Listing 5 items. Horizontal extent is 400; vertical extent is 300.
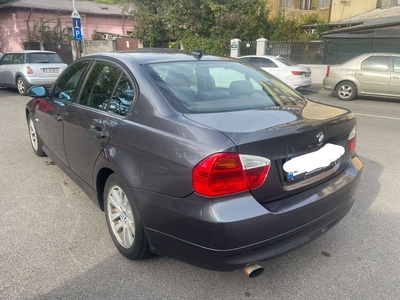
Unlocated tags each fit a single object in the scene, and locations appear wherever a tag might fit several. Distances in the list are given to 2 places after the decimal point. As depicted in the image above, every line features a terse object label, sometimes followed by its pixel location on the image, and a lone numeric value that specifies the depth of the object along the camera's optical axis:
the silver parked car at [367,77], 10.76
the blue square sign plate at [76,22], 14.49
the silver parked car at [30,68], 11.63
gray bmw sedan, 1.97
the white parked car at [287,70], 12.27
